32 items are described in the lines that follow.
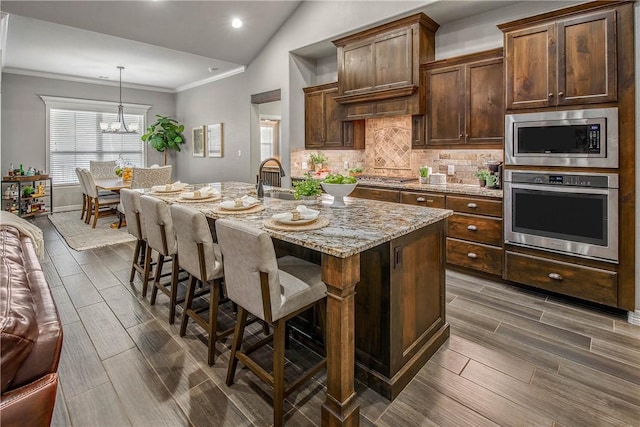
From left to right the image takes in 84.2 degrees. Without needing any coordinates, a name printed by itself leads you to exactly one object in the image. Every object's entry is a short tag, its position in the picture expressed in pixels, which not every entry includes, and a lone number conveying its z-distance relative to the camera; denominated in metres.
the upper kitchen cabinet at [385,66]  4.20
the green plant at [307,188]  2.66
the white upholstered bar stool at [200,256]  2.14
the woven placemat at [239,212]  2.37
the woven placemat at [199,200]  2.87
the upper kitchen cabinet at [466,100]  3.71
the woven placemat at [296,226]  1.87
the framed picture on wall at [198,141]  8.29
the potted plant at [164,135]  8.59
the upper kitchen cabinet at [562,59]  2.75
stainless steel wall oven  2.79
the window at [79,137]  7.59
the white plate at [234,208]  2.43
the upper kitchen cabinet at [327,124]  5.32
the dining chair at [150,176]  5.76
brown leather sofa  0.89
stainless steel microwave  2.74
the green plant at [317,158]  5.93
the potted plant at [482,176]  3.87
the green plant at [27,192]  6.82
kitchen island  1.62
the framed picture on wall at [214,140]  7.72
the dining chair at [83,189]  6.40
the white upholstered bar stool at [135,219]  3.09
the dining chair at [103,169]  7.40
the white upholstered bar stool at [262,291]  1.64
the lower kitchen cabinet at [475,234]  3.47
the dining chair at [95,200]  6.04
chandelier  7.14
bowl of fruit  2.45
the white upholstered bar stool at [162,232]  2.62
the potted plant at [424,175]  4.42
